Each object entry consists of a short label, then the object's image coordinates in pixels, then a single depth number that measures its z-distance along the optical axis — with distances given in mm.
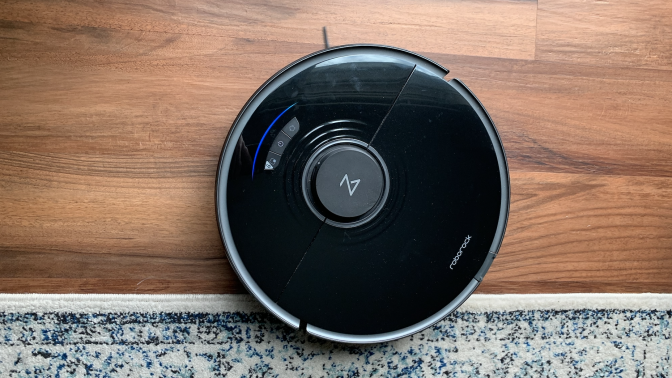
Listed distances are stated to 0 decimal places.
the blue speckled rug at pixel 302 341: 699
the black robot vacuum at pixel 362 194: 647
